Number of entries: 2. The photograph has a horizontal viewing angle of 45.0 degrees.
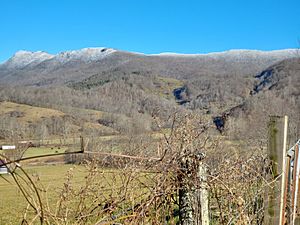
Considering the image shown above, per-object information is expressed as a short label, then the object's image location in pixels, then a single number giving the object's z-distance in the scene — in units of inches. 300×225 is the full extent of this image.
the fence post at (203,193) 87.8
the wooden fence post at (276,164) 101.0
